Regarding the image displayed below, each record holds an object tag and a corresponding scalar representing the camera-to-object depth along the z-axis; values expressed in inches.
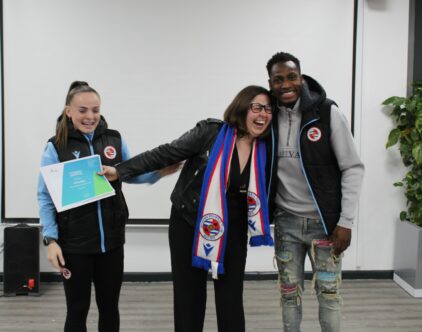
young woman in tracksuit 70.9
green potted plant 130.5
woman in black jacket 70.2
